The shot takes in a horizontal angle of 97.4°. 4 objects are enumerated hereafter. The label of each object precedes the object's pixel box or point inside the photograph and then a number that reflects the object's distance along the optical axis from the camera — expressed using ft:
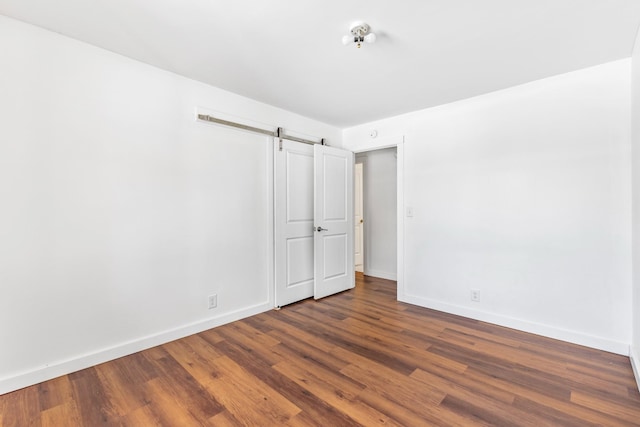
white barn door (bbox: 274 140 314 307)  11.12
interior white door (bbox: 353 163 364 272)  17.17
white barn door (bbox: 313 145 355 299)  12.03
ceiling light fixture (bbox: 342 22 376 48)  6.10
